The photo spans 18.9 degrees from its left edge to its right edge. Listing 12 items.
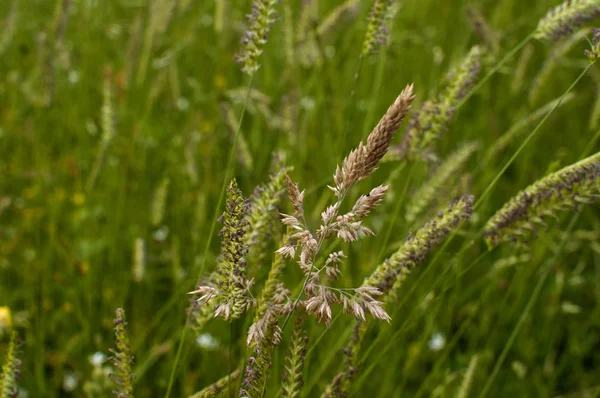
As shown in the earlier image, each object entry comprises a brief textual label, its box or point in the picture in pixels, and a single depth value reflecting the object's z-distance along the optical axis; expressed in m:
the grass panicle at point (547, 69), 0.80
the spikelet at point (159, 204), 0.85
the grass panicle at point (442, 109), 0.62
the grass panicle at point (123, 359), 0.53
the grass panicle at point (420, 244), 0.54
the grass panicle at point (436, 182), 0.68
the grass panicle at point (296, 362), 0.51
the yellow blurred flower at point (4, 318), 0.72
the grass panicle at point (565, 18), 0.61
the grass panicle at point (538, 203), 0.56
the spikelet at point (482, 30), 0.82
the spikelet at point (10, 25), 1.06
